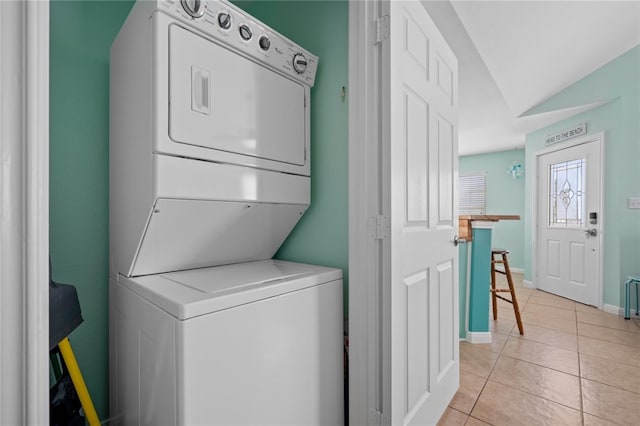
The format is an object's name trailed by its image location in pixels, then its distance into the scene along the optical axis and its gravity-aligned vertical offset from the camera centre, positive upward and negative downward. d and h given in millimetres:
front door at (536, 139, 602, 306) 3820 -118
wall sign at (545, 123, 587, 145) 3969 +1087
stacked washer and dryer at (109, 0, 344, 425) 946 -72
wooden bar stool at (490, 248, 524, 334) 2881 -686
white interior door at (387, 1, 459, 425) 1269 -25
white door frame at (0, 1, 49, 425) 568 +11
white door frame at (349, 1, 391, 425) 1269 -52
